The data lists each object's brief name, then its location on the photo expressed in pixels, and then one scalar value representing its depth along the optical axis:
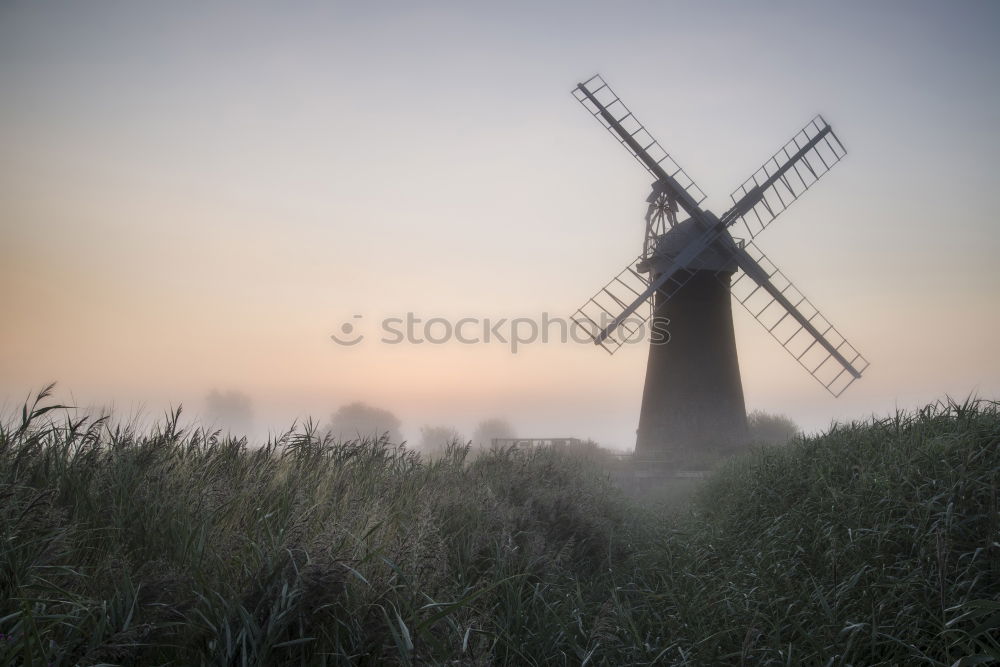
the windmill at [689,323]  18.75
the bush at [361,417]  49.88
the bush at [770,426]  23.97
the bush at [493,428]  48.69
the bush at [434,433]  41.47
